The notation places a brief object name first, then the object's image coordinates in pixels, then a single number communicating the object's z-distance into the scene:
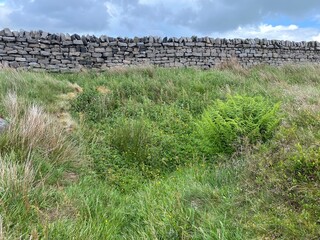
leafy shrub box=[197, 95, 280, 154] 5.52
